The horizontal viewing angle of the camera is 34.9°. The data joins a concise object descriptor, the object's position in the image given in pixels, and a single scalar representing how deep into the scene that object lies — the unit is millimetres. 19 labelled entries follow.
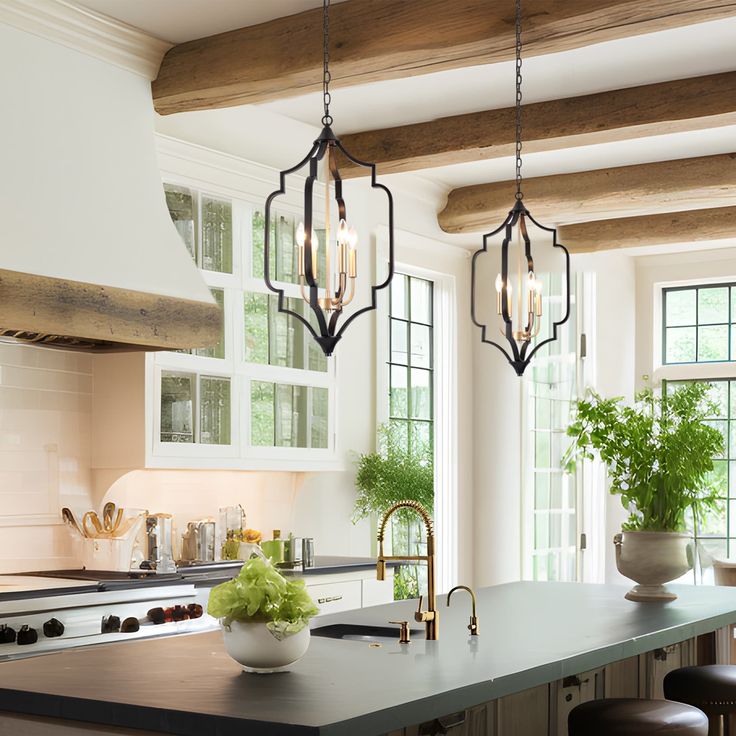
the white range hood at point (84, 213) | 4066
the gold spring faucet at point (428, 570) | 2959
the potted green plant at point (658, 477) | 4160
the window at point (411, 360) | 7195
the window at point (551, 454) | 7934
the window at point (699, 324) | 8570
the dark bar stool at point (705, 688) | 3615
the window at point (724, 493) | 8445
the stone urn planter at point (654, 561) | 4141
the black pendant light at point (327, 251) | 2926
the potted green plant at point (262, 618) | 2445
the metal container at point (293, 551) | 5246
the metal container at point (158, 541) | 4746
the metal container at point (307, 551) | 5285
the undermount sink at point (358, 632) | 3291
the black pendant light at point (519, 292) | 3748
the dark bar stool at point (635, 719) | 2941
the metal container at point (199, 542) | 5129
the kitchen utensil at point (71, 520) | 4668
